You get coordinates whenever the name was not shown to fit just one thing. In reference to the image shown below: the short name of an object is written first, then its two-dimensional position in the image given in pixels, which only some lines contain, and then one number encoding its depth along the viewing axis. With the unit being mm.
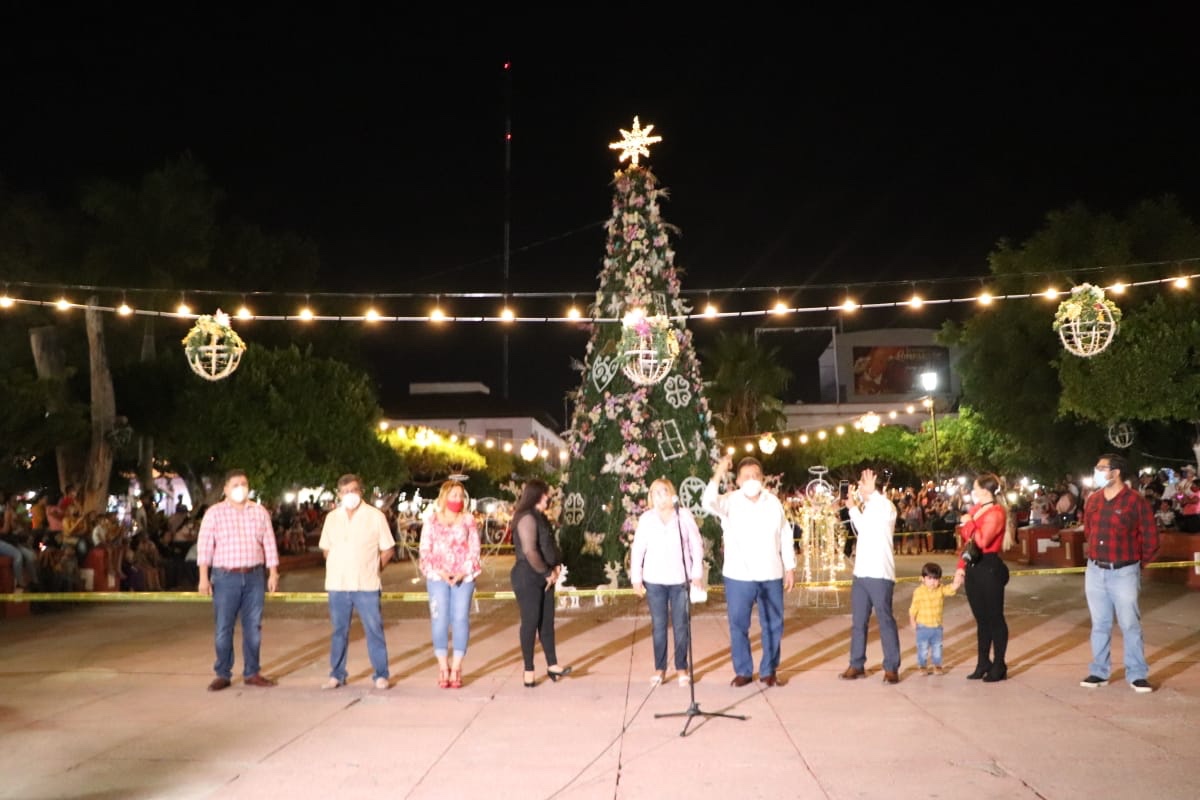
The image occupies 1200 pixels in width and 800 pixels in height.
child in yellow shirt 8836
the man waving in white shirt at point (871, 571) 8586
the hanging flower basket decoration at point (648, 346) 14086
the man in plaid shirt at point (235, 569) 8664
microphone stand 7039
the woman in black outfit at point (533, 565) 8633
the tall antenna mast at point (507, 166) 32938
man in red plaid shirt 8062
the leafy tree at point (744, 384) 49406
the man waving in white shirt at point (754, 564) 8383
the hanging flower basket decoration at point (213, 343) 15297
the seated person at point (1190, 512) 17406
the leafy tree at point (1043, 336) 28000
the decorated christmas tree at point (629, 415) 15125
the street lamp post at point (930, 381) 37409
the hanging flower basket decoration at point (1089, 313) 14688
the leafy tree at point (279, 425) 30594
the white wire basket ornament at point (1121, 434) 28953
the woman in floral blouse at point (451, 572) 8562
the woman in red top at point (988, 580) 8539
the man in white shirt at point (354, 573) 8594
